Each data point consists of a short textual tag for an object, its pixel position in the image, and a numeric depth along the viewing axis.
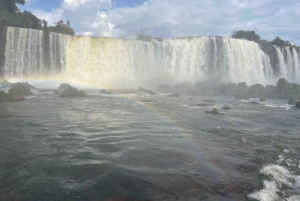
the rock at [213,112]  14.15
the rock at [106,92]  25.17
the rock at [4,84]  24.54
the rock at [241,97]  25.38
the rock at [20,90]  18.85
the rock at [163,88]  30.08
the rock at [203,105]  18.05
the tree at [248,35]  61.22
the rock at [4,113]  10.48
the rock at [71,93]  19.88
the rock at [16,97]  16.23
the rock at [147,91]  25.96
